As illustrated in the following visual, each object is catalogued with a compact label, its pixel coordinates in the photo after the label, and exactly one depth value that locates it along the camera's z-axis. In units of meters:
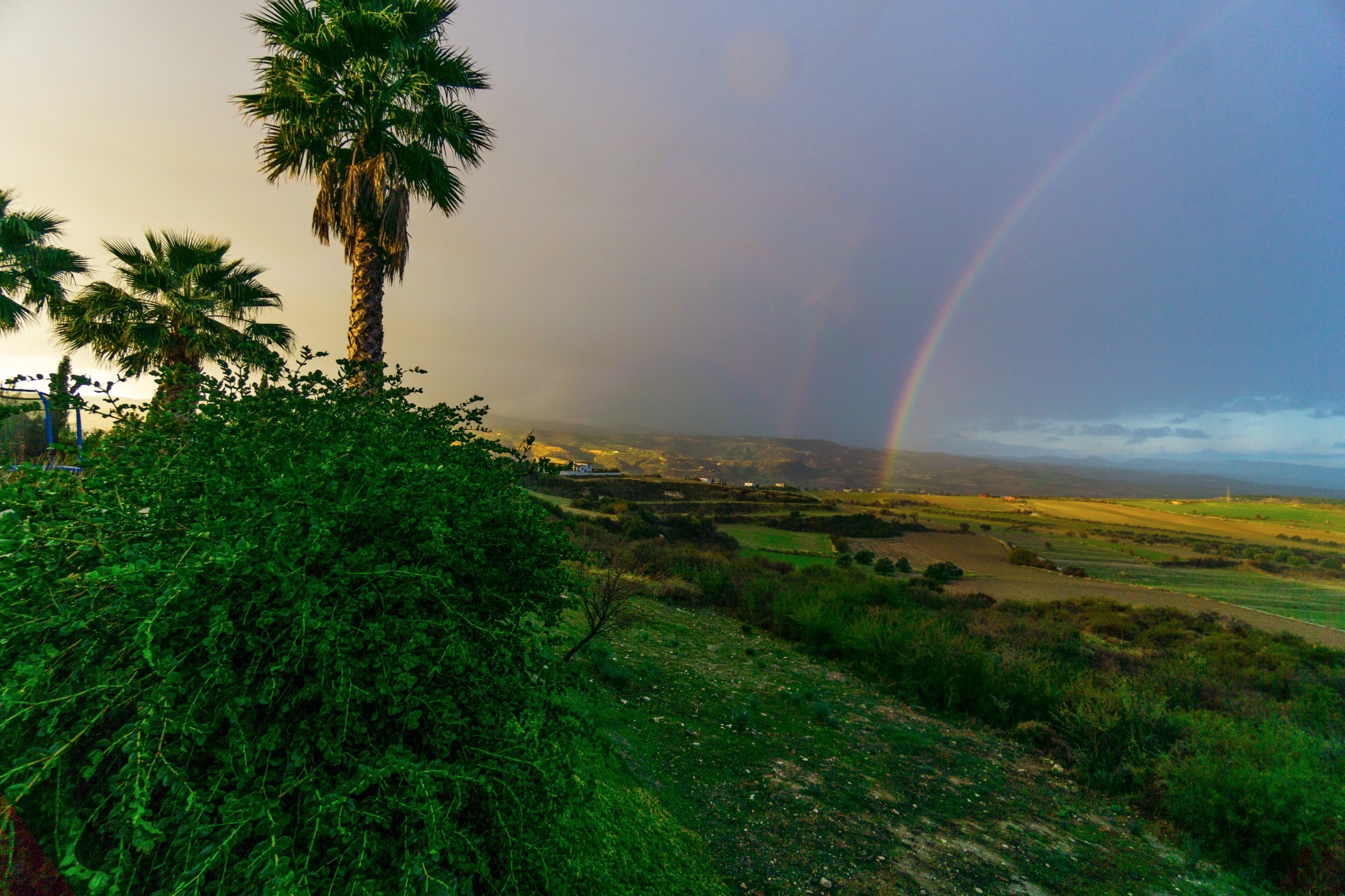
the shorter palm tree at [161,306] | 14.99
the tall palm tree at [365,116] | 9.05
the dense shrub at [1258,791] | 5.77
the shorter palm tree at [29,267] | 15.22
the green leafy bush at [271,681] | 1.37
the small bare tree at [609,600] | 5.87
